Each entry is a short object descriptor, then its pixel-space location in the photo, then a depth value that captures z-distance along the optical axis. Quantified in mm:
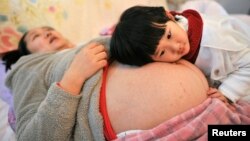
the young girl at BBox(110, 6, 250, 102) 814
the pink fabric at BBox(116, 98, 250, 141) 712
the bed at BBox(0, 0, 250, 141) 1485
